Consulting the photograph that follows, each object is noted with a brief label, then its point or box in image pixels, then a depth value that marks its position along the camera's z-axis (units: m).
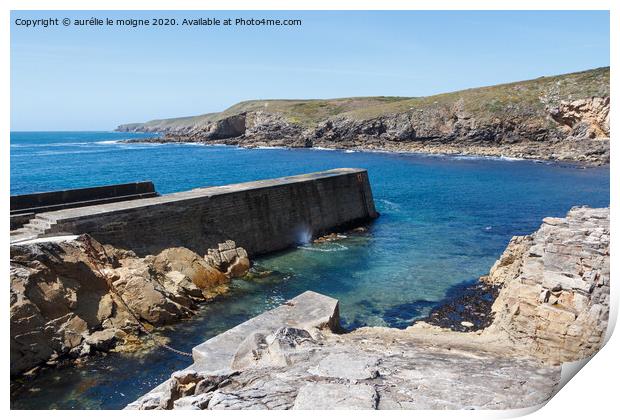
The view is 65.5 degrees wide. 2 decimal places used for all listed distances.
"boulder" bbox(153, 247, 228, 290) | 16.39
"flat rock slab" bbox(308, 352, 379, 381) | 6.63
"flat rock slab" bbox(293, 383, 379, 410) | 5.80
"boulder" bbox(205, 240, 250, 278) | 18.27
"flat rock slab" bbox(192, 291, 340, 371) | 9.04
